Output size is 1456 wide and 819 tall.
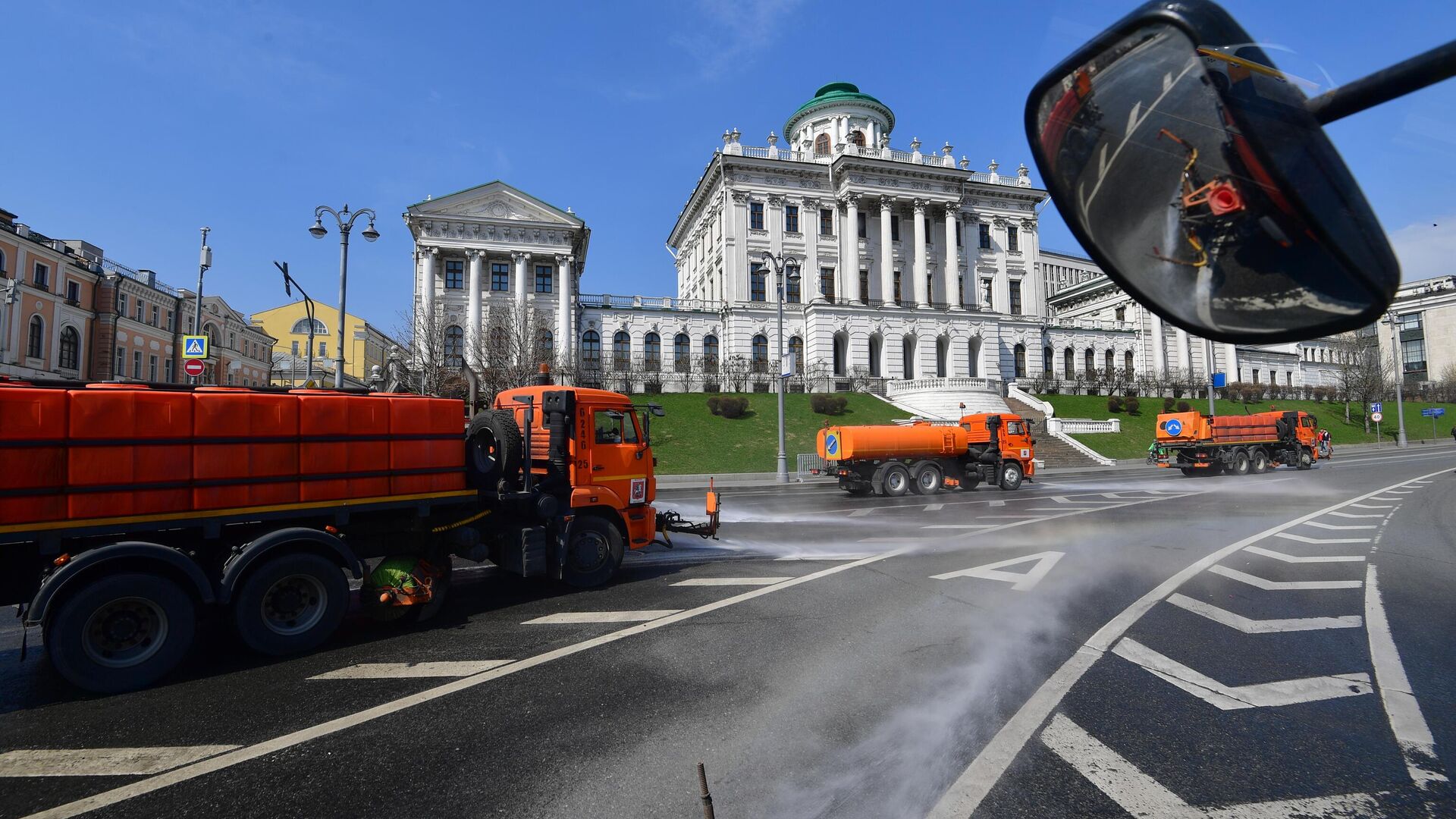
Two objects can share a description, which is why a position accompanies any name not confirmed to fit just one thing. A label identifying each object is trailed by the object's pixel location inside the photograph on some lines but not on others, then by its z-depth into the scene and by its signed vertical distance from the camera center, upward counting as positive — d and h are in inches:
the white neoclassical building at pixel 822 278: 2112.5 +565.9
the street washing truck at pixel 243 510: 219.9 -24.0
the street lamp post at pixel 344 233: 844.0 +268.3
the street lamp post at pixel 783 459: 1157.7 -27.8
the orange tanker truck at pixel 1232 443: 1208.8 -11.4
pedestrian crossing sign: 847.7 +127.5
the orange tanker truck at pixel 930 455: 930.1 -20.8
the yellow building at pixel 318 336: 3255.4 +555.8
